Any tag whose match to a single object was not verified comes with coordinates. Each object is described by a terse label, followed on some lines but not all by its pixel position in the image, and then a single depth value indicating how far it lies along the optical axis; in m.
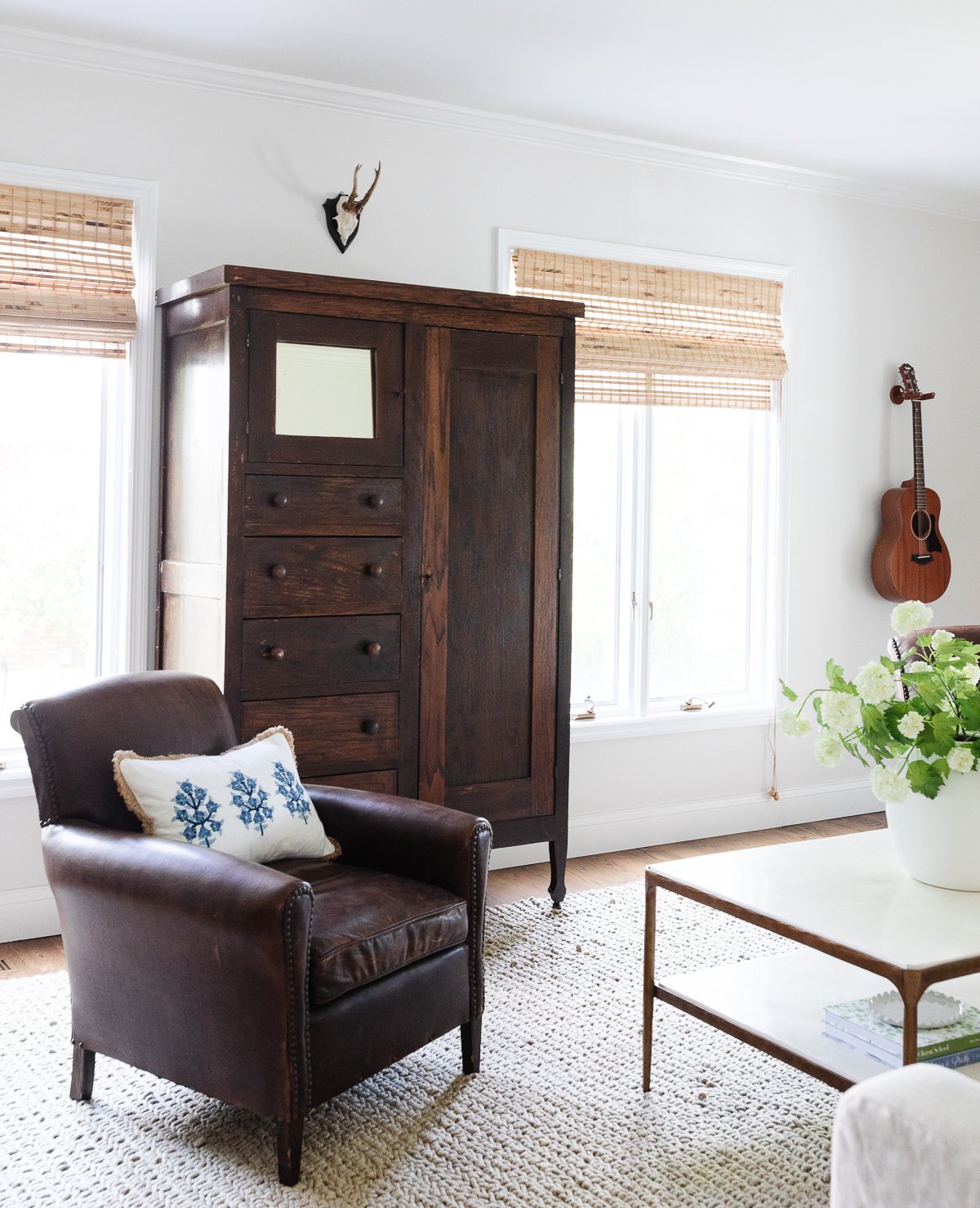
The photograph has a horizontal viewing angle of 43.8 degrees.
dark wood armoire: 3.14
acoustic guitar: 4.81
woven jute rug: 2.14
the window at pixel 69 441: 3.35
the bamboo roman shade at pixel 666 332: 4.21
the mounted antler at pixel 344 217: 3.67
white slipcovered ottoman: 1.03
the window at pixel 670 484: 4.30
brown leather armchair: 2.08
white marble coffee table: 1.99
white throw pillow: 2.38
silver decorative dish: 2.19
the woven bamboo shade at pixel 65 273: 3.30
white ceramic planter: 2.27
